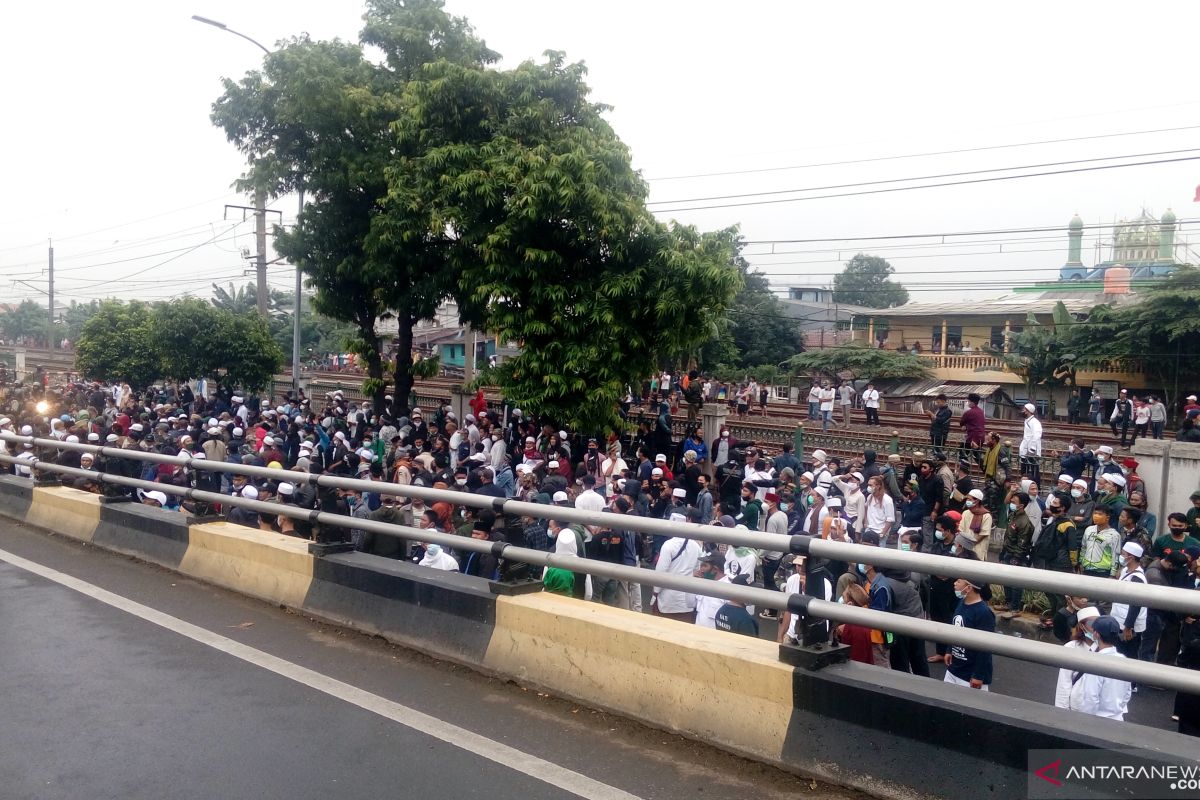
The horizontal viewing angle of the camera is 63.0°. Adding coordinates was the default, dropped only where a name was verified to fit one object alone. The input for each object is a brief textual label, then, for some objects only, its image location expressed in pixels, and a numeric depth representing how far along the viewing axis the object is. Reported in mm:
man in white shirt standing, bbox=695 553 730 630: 8031
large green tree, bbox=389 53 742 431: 14805
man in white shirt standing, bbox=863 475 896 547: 11898
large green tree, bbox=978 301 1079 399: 34000
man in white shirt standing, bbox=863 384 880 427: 25188
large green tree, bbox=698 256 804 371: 46219
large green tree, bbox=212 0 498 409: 17609
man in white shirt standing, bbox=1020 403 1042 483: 14852
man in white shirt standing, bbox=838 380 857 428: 24359
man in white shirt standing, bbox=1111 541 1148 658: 8246
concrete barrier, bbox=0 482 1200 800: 3320
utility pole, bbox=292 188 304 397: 22450
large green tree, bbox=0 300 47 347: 81938
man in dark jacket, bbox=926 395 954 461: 17594
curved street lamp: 17156
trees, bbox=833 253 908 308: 69250
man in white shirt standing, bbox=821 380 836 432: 21922
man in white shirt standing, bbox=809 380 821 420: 24141
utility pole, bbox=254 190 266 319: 29328
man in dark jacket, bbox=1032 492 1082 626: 10680
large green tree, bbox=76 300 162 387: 28250
